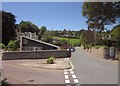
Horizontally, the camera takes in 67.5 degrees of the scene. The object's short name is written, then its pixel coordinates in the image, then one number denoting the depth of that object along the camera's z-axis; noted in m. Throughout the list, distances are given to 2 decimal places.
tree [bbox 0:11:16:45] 23.64
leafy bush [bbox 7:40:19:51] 18.49
